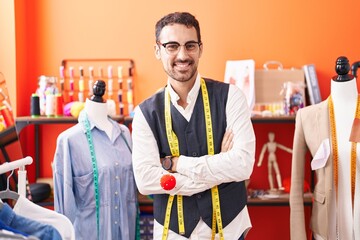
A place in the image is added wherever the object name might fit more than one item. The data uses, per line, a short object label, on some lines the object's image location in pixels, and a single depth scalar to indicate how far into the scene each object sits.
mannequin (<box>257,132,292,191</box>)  3.87
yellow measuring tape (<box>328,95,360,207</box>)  2.56
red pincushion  2.26
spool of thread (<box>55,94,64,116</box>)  3.81
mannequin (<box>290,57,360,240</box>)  2.58
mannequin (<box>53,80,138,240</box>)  2.72
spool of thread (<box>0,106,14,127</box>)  2.91
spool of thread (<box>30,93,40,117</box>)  3.77
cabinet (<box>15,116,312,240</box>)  4.03
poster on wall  3.76
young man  2.28
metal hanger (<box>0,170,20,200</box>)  1.90
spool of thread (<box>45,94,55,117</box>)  3.78
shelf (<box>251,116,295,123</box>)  3.63
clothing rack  1.83
